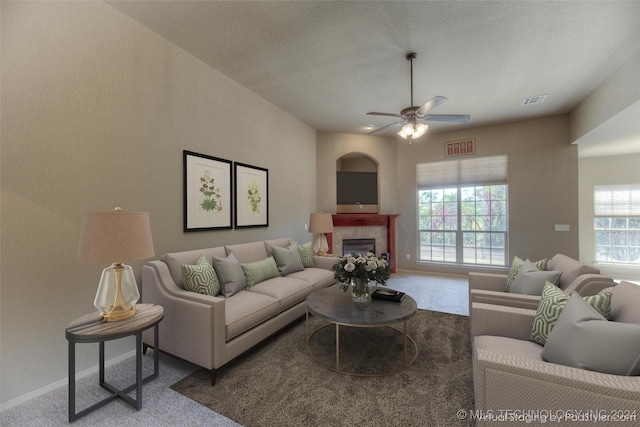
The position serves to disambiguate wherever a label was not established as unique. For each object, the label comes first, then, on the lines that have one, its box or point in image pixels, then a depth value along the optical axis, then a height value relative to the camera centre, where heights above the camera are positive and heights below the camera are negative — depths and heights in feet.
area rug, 5.41 -4.13
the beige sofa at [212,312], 6.48 -2.76
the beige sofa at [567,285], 6.35 -1.80
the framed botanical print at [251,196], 11.84 +0.92
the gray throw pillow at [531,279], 7.22 -1.88
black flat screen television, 18.76 +1.88
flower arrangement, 8.04 -1.70
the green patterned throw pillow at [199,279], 7.78 -1.92
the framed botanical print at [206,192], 9.66 +0.91
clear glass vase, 8.22 -2.38
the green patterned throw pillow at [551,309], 4.98 -1.92
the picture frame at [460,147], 17.39 +4.45
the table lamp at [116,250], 5.39 -0.73
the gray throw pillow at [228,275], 8.51 -1.96
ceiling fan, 9.16 +3.59
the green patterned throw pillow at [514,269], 8.36 -1.85
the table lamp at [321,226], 15.11 -0.66
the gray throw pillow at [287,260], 11.42 -2.01
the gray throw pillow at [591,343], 3.68 -1.97
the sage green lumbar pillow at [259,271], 9.51 -2.12
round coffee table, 6.76 -2.73
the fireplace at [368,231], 18.37 -1.17
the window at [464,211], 17.03 +0.18
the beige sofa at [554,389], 3.39 -2.45
